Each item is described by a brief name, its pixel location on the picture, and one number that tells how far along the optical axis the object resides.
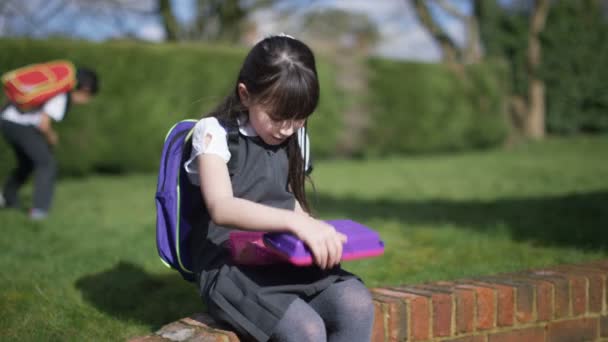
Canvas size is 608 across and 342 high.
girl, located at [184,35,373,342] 1.77
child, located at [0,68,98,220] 5.45
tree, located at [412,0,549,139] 16.66
